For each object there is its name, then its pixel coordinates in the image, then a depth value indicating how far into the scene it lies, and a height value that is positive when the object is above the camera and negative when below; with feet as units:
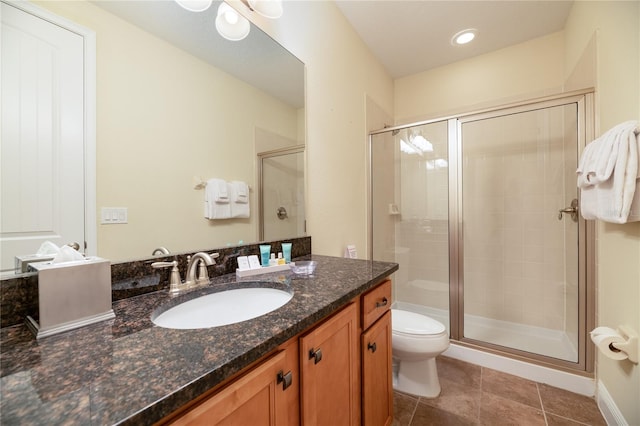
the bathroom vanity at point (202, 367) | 1.22 -0.87
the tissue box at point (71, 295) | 1.85 -0.62
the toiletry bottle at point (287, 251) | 4.14 -0.62
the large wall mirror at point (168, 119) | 2.53 +1.13
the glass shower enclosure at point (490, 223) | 6.38 -0.35
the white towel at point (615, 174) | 3.47 +0.51
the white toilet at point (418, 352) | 4.95 -2.69
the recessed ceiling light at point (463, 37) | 7.01 +4.81
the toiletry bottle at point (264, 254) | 3.80 -0.61
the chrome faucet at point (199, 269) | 3.00 -0.67
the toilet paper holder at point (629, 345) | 3.63 -1.92
